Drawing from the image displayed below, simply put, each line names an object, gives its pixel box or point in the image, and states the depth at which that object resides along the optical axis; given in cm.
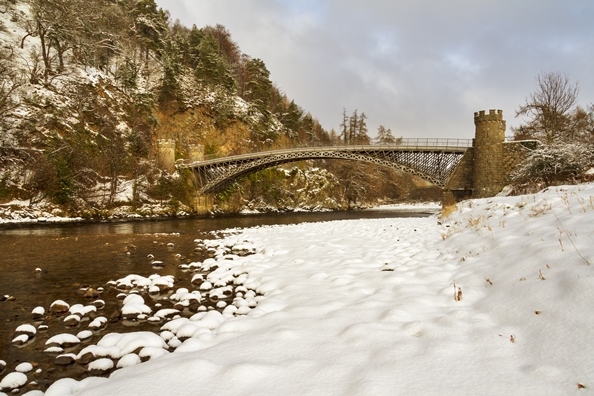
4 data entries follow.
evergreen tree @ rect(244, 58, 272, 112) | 5550
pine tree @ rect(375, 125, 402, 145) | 7915
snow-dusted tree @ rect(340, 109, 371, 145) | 6769
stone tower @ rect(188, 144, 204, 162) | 4166
